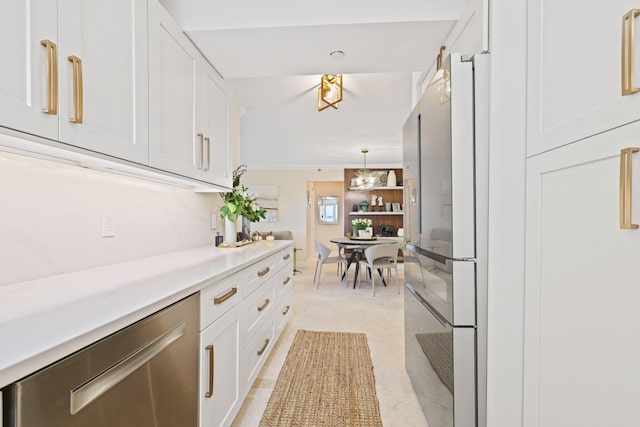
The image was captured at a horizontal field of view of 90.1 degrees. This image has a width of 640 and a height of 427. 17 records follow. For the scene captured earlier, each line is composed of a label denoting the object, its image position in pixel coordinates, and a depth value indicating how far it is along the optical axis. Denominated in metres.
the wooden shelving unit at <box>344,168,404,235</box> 7.73
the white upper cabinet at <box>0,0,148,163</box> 0.83
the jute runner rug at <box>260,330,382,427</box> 1.78
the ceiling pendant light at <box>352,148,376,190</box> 6.52
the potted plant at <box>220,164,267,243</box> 2.74
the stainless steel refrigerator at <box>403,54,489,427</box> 1.31
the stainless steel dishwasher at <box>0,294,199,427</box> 0.60
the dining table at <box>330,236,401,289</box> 5.21
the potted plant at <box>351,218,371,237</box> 6.28
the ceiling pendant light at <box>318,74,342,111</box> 3.61
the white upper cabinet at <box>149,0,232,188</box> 1.48
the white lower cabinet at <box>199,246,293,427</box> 1.30
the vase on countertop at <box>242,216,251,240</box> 3.22
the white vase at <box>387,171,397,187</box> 7.49
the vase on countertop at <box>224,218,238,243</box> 2.78
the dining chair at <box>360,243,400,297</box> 4.64
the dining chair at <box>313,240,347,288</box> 5.22
